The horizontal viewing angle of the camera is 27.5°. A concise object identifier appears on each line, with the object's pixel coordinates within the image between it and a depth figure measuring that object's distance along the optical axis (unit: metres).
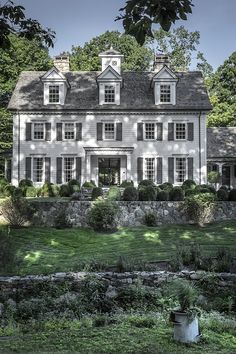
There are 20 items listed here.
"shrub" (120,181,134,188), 28.31
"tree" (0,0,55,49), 6.11
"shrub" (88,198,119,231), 20.27
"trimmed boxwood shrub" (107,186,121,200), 22.66
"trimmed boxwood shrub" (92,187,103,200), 23.33
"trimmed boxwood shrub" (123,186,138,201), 22.52
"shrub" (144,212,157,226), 21.30
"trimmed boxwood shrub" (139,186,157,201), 22.50
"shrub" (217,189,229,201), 23.19
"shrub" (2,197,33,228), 19.95
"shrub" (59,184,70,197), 26.25
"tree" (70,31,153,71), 49.19
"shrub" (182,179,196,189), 27.09
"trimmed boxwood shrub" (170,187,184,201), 22.80
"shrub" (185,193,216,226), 21.27
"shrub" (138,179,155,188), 27.09
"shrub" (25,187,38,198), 26.66
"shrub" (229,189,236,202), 22.88
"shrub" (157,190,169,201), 22.61
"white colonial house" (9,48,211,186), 31.20
